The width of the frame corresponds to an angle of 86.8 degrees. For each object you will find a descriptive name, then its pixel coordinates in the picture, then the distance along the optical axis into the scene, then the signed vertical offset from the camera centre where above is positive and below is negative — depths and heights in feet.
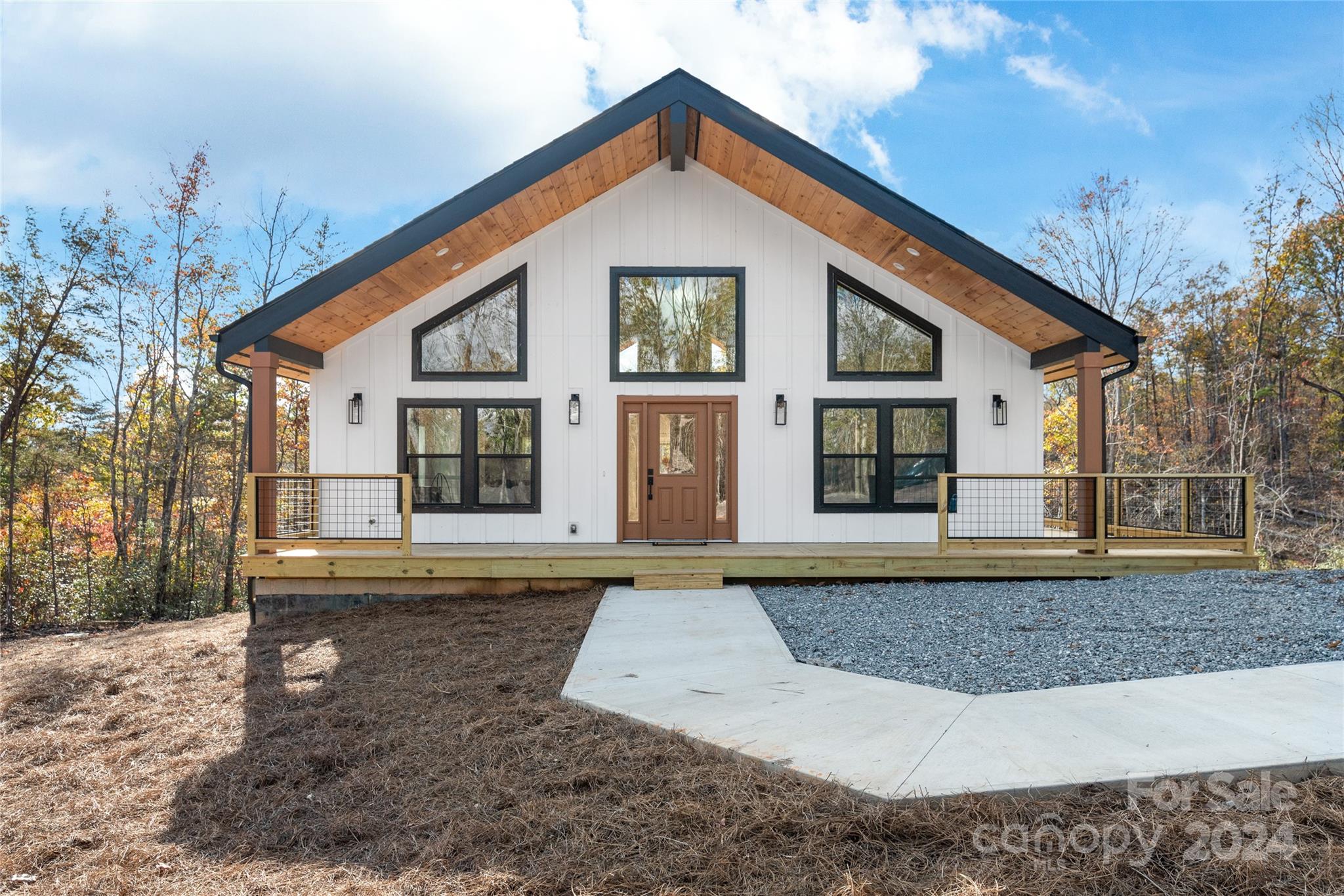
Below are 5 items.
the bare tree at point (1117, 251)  52.06 +15.76
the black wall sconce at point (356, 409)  26.58 +2.09
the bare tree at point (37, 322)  32.12 +6.65
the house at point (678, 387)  26.61 +2.93
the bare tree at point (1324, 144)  43.14 +19.70
